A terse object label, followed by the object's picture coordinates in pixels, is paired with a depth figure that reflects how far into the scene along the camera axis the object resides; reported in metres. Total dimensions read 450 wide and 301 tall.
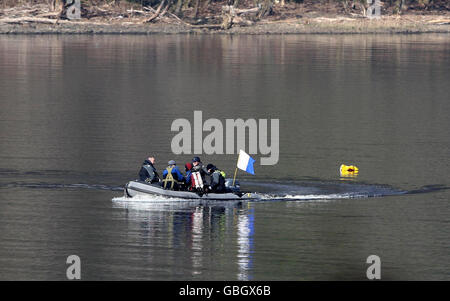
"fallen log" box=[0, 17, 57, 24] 142.66
